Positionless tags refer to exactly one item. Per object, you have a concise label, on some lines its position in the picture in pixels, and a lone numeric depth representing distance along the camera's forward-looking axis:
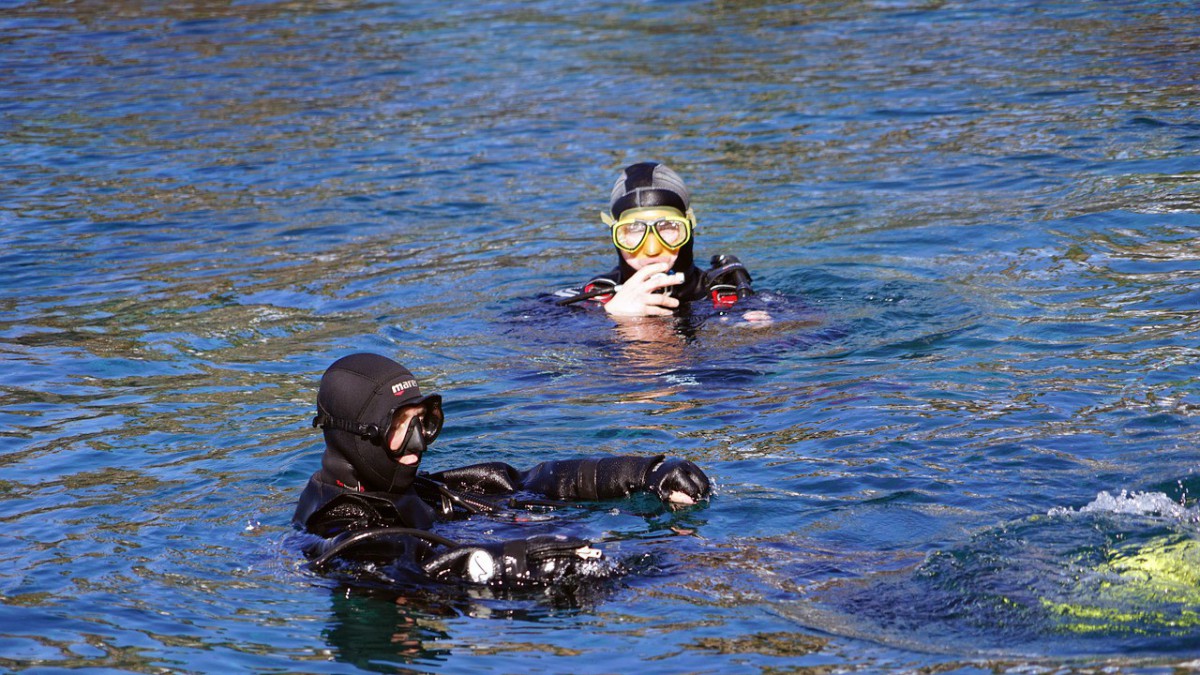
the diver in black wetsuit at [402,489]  10.23
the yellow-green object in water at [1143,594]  9.09
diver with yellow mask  17.78
